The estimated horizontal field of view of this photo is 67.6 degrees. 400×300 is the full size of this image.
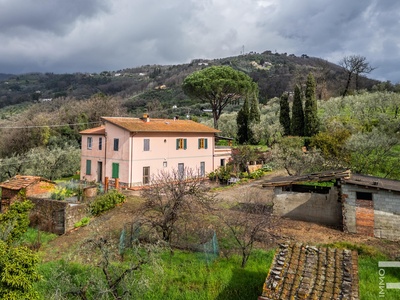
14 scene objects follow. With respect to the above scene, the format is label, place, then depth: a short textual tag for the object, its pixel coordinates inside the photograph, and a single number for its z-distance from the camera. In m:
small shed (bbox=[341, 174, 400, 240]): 13.42
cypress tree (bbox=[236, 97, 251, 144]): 41.28
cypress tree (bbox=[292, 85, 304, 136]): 37.31
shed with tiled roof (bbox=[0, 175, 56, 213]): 18.28
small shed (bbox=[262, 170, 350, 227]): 15.42
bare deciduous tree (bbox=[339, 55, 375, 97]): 53.35
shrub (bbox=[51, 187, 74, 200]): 18.75
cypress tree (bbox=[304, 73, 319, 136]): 35.41
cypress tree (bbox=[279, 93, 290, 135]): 39.62
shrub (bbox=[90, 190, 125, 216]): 17.27
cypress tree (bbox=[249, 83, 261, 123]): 41.19
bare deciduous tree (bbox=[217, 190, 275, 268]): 11.01
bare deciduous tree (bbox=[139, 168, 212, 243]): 12.48
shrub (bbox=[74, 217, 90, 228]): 16.16
